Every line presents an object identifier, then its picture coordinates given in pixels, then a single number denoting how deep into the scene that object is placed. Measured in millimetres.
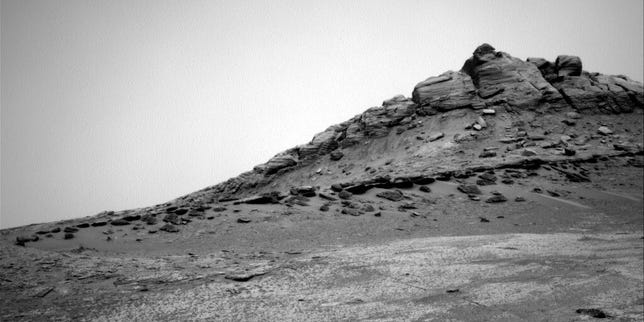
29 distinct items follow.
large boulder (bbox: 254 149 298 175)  27611
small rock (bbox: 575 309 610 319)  4899
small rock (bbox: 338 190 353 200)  14667
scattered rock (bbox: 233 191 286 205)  13352
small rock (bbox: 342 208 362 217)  12773
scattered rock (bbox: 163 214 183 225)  11013
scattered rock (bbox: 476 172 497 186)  17062
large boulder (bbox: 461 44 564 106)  26984
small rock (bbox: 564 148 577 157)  20422
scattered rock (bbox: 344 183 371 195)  15414
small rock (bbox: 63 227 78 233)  9906
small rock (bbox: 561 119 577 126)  24500
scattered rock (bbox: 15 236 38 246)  8701
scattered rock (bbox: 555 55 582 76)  30031
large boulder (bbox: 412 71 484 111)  27984
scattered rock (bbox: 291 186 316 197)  14609
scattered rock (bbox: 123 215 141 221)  11172
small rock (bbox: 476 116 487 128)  24656
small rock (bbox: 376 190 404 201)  14758
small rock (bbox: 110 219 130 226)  10781
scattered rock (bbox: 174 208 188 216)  11901
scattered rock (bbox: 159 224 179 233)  10414
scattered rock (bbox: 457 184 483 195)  15843
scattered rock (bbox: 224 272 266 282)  6707
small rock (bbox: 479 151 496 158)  21000
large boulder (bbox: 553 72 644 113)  26219
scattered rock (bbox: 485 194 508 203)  14930
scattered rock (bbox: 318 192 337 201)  14381
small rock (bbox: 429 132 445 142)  24672
